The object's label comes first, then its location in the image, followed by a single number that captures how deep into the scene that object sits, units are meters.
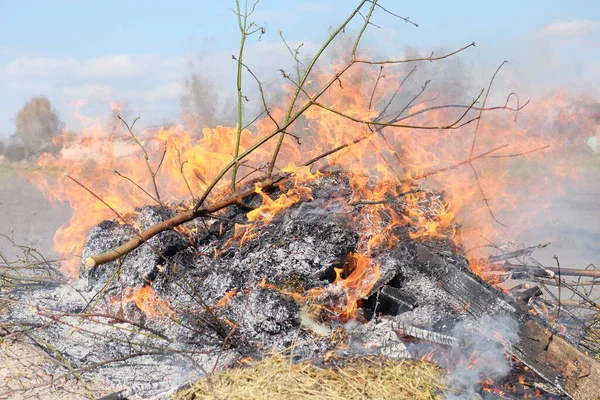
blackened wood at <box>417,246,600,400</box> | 3.46
